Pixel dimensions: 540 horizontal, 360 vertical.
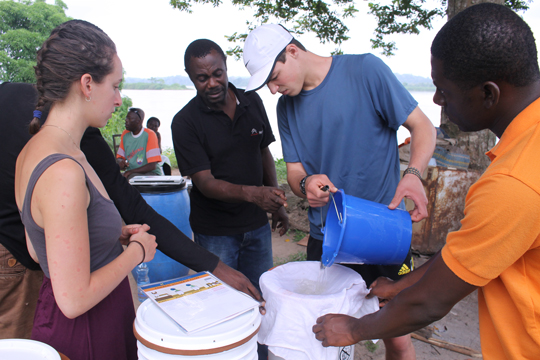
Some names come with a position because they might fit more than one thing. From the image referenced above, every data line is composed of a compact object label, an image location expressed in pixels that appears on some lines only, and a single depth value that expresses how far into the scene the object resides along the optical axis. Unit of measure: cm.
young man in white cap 177
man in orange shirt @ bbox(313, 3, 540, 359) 80
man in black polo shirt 239
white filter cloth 130
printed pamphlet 114
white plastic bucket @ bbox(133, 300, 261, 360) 106
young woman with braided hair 105
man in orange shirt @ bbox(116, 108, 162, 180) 536
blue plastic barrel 335
